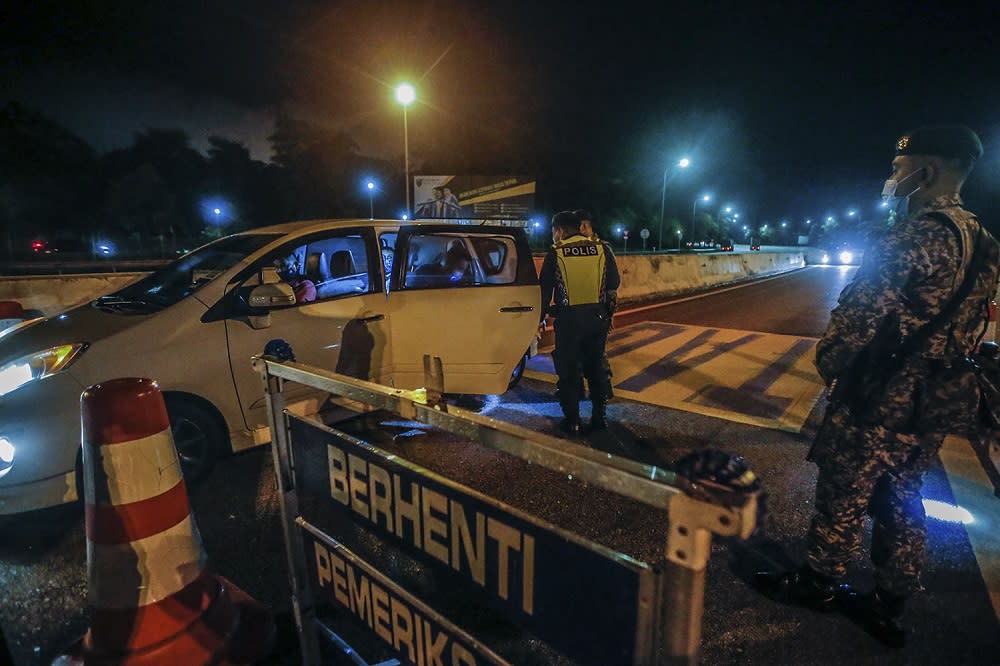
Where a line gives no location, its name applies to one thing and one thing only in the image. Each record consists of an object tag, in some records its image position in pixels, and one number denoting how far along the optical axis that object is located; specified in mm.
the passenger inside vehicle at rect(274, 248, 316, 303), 3938
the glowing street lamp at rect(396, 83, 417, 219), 14912
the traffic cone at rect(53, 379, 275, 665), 1815
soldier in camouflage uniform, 2023
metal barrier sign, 935
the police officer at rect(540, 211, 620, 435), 4129
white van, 2918
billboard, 26000
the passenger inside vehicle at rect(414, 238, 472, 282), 4875
